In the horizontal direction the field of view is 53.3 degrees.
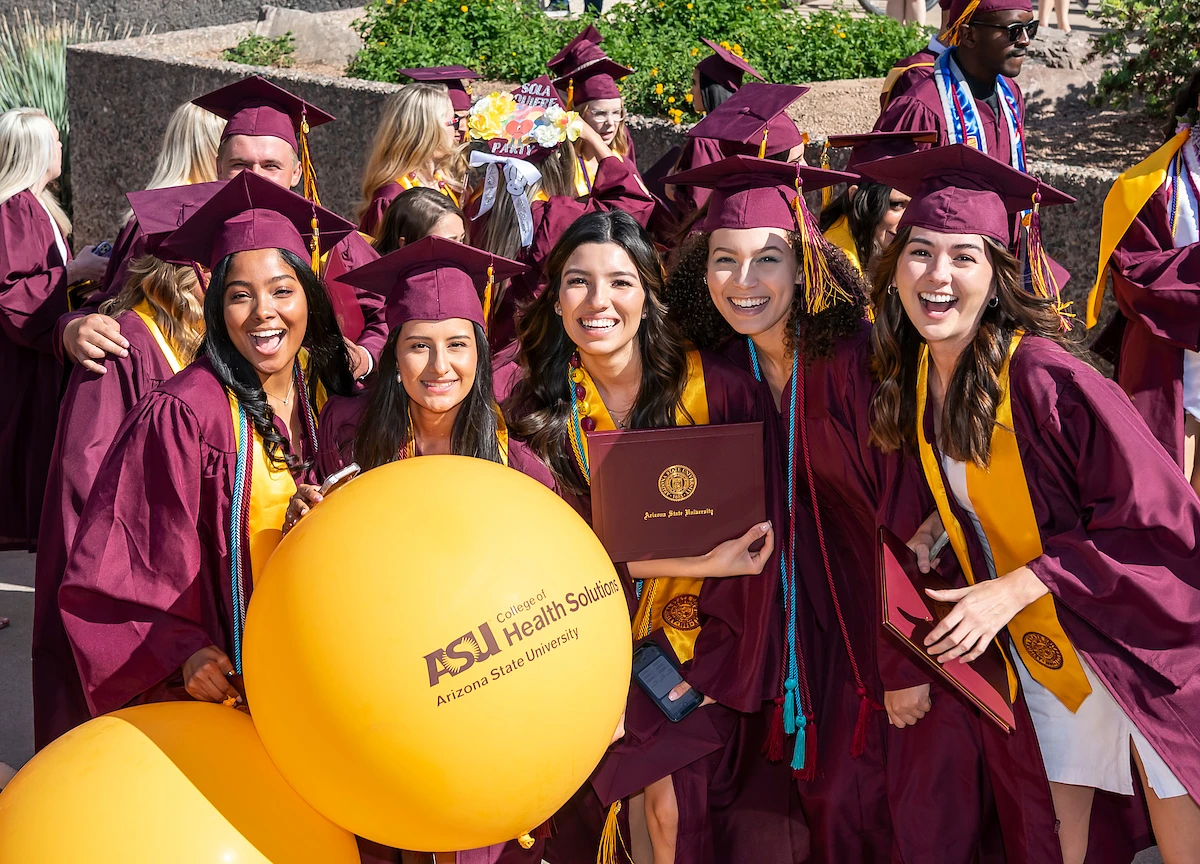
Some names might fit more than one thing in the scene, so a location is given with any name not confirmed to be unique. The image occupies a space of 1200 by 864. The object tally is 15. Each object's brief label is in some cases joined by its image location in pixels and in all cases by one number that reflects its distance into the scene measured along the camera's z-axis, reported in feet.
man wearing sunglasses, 16.70
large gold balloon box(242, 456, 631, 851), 7.34
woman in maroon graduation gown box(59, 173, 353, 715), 9.85
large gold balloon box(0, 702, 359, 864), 7.50
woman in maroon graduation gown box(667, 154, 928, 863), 11.02
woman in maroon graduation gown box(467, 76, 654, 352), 17.48
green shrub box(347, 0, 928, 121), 27.32
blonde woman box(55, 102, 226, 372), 13.15
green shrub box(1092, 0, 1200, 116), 22.29
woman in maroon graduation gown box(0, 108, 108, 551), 16.43
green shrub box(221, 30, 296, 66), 34.04
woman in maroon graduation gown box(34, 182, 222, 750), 12.87
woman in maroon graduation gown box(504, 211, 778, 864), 11.28
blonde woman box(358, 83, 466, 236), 19.47
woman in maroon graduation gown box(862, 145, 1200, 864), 9.24
